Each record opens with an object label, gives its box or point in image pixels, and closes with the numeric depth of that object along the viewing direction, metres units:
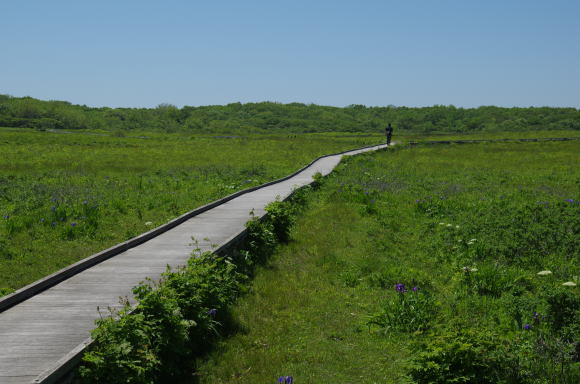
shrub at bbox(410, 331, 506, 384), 5.06
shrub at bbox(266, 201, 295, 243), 11.30
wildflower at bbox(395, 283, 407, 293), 7.19
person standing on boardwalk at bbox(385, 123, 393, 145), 47.61
